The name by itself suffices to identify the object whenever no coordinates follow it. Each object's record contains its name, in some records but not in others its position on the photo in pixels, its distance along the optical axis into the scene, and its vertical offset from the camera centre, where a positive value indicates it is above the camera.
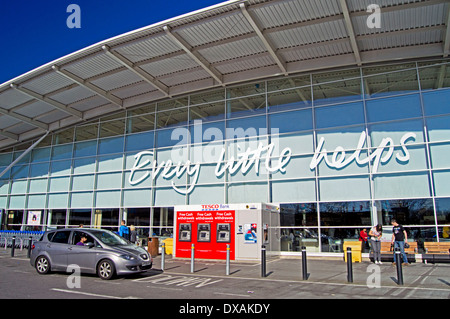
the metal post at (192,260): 12.17 -1.11
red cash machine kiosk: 15.20 -0.09
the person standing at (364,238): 15.80 -0.47
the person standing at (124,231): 15.85 -0.17
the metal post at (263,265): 10.89 -1.14
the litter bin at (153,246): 17.23 -0.90
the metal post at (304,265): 10.52 -1.10
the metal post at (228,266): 11.67 -1.24
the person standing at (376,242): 14.17 -0.59
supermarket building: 15.57 +5.84
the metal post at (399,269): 9.30 -1.07
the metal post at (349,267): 9.85 -1.08
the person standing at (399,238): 13.09 -0.39
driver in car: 10.91 -0.42
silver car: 10.26 -0.76
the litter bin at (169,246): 18.12 -0.93
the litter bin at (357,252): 14.87 -1.01
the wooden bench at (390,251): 14.62 -0.99
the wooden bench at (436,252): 13.90 -0.99
